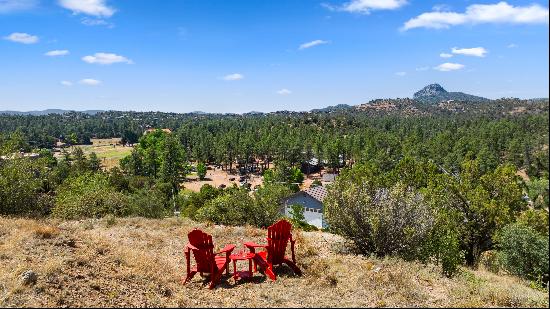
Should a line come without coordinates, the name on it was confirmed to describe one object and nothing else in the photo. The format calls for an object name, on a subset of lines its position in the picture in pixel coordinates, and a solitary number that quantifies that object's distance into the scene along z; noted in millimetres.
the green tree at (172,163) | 69125
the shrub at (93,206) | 19953
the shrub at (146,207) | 22266
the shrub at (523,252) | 15312
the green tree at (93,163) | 79188
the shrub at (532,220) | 17438
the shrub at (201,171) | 84375
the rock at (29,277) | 7611
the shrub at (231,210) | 20797
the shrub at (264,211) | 20656
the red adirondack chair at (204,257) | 8508
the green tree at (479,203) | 19688
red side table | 8688
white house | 45688
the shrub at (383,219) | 10719
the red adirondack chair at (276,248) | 9062
